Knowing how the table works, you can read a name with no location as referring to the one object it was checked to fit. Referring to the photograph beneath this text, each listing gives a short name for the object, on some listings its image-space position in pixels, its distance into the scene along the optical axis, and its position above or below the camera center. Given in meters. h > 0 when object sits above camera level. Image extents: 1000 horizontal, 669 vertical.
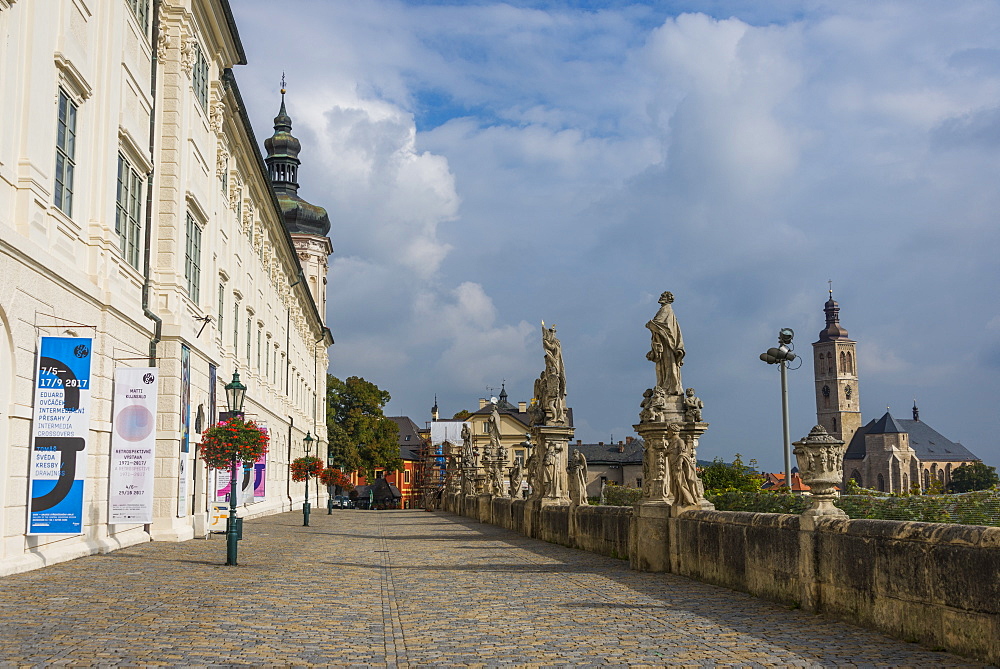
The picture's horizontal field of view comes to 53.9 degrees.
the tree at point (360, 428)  82.12 +2.97
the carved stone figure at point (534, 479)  24.58 -0.43
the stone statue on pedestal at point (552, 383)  24.47 +1.98
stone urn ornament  8.95 -0.05
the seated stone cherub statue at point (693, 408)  14.28 +0.77
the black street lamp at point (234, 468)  14.94 -0.08
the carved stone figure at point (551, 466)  23.95 -0.10
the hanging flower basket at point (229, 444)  17.56 +0.33
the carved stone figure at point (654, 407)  14.23 +0.79
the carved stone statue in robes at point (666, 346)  15.09 +1.78
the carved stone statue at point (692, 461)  13.34 +0.01
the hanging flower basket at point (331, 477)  51.22 -0.75
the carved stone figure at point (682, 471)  13.39 -0.13
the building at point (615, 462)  113.75 -0.04
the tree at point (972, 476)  136.50 -2.20
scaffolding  92.44 -0.57
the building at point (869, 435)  167.00 +4.55
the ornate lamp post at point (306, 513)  32.59 -1.71
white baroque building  12.56 +4.25
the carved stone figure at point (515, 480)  33.09 -0.61
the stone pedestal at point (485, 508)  35.50 -1.70
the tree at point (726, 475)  52.53 -0.81
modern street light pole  18.22 +1.94
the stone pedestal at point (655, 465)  14.01 -0.05
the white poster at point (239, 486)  25.31 -0.62
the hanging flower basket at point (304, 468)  44.84 -0.24
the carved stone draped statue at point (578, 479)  20.48 -0.36
